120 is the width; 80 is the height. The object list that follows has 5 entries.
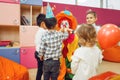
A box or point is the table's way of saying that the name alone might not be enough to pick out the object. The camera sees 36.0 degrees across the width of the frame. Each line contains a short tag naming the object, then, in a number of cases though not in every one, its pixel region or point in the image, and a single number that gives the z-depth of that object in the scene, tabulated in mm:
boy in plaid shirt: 2014
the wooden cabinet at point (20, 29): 3242
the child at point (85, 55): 1641
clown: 2506
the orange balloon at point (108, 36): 3010
